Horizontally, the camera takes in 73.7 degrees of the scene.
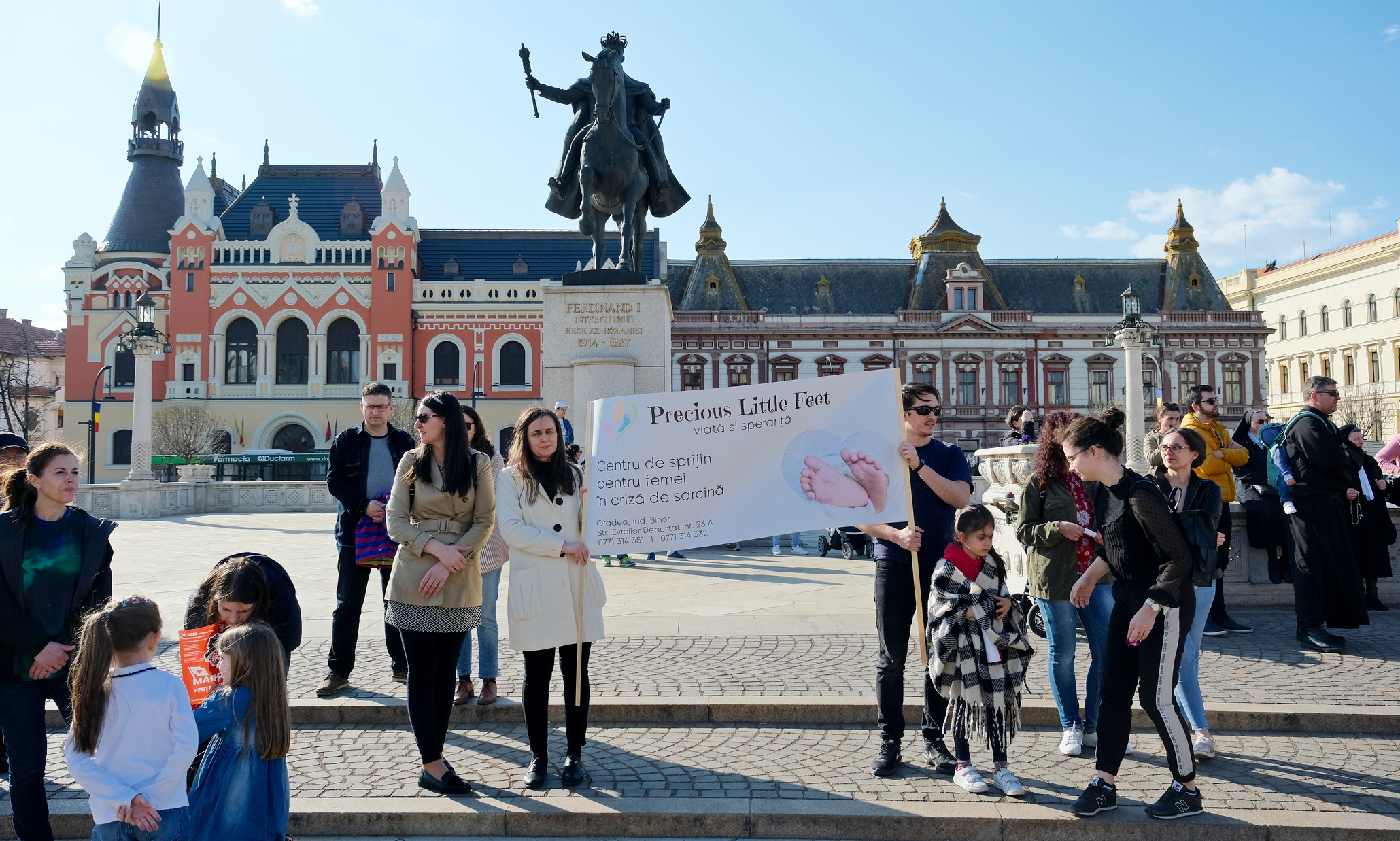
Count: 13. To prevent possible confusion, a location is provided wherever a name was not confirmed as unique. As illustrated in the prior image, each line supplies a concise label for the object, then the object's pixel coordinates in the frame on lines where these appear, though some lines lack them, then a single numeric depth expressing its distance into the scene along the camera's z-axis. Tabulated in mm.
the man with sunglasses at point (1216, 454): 6965
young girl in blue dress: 2996
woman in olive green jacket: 4637
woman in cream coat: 4164
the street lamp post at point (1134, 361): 26156
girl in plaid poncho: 4086
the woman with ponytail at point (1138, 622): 3719
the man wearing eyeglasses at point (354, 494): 5590
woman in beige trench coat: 4156
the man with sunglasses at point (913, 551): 4250
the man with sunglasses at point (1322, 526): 6434
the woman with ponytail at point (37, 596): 3648
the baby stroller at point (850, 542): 12789
